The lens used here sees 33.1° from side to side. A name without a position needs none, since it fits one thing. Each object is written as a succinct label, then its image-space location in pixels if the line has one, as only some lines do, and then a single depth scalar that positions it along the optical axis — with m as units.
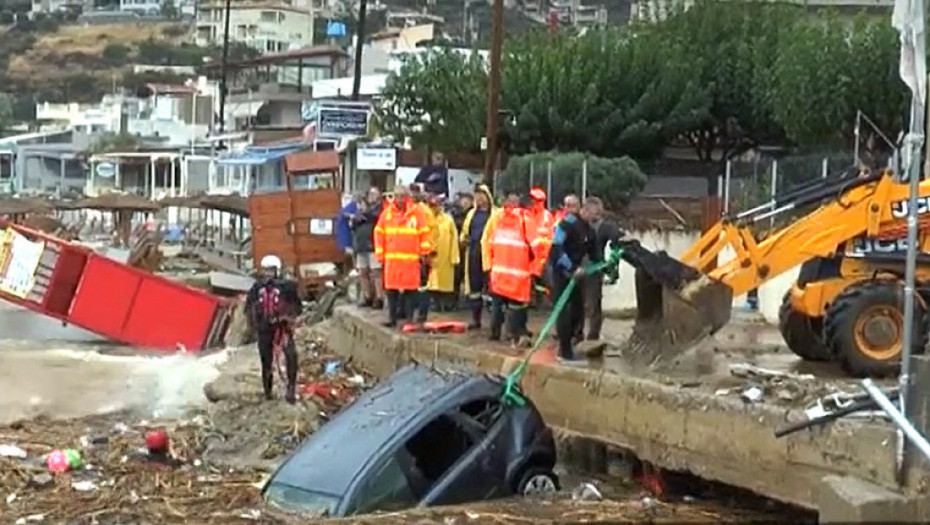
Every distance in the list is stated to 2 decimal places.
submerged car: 10.87
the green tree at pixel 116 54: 164.50
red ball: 14.21
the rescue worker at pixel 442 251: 18.56
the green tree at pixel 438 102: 37.66
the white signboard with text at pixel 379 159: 36.19
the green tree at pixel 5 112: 138.38
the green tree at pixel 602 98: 34.84
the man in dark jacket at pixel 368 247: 21.39
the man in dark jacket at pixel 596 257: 15.26
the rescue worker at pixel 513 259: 16.41
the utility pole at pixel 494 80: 26.27
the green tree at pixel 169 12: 197.00
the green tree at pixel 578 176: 28.02
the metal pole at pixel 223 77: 71.50
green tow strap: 12.68
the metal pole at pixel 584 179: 26.85
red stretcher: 18.03
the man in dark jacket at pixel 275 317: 16.25
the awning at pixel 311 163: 31.38
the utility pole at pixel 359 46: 47.25
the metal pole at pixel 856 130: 24.64
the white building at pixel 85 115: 110.25
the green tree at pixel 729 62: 36.47
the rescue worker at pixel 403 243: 18.23
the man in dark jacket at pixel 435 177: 22.02
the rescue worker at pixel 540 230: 16.47
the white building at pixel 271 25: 154.25
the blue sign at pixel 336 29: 144.38
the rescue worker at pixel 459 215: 19.28
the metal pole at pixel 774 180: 22.36
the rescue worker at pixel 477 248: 17.83
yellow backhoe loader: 12.95
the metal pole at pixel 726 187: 25.08
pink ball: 13.70
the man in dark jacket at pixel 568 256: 14.87
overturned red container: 28.89
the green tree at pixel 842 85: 30.67
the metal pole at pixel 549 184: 27.37
